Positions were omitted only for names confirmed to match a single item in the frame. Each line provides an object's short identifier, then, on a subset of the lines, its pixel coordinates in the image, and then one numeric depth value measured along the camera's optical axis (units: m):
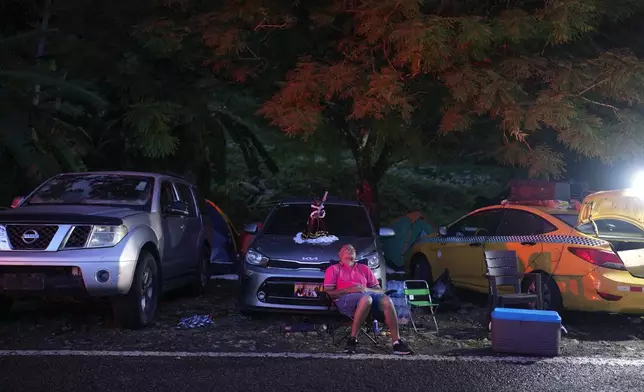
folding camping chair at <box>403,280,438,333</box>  8.58
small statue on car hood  9.06
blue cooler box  7.23
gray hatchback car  8.48
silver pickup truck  7.64
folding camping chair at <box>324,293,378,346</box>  7.73
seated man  7.43
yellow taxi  8.39
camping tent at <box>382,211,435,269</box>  14.41
